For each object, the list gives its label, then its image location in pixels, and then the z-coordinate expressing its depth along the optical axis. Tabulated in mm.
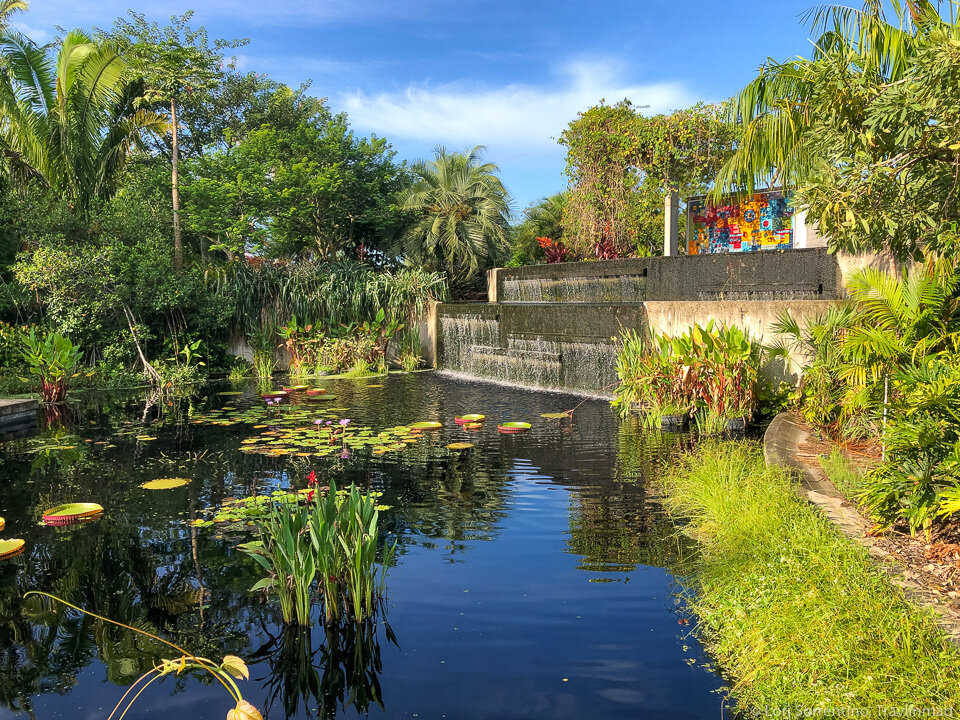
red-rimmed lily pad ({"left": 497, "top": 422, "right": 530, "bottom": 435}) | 7766
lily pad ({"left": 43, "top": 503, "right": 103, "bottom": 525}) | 5020
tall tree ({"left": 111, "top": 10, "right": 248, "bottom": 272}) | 14789
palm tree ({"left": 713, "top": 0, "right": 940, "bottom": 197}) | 4742
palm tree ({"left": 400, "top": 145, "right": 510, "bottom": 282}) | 18234
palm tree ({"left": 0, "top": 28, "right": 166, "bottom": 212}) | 12820
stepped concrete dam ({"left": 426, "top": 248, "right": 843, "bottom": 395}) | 9242
